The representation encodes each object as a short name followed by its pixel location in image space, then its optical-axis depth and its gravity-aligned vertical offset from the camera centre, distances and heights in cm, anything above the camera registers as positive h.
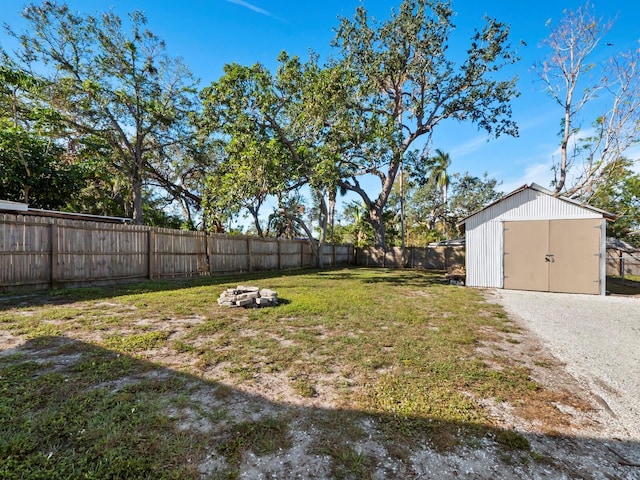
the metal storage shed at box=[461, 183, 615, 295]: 802 -9
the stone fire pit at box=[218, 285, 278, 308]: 562 -119
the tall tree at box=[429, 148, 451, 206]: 2695 +615
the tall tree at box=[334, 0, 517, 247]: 1368 +848
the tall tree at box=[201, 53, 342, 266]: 1033 +461
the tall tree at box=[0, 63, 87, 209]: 1135 +380
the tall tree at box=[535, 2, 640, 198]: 1211 +658
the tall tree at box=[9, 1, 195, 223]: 1177 +706
